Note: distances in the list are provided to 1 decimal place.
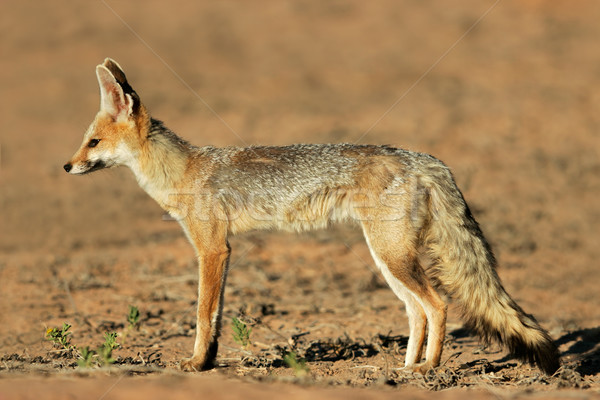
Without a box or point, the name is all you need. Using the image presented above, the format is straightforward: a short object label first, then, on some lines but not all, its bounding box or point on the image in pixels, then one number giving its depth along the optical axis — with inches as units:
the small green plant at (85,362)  377.5
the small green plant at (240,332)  442.0
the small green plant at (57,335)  436.8
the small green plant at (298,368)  368.4
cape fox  442.9
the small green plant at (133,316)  499.2
